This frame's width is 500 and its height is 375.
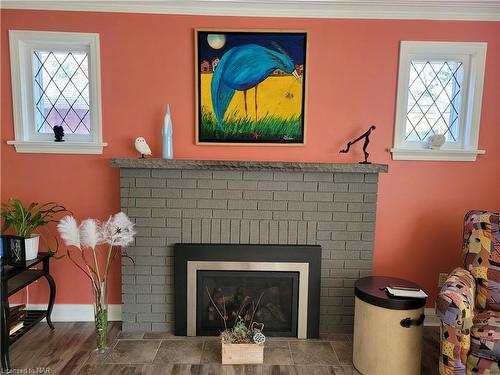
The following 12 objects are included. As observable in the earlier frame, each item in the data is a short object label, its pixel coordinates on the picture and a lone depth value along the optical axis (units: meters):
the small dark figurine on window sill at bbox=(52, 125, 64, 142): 2.51
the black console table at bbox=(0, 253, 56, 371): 2.01
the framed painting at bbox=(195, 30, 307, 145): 2.46
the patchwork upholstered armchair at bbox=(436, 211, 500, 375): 1.74
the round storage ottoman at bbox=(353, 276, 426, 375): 1.95
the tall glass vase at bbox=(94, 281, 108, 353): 2.22
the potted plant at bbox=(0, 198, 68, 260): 2.29
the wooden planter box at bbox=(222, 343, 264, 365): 2.13
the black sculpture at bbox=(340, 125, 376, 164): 2.40
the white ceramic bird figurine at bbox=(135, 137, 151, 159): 2.38
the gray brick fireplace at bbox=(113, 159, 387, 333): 2.44
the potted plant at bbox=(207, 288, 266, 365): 2.13
